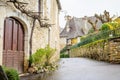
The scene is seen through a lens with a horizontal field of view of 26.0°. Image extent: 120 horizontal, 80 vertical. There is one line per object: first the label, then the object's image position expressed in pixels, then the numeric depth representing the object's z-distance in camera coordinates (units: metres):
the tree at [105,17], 36.91
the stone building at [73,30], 57.00
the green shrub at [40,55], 15.21
